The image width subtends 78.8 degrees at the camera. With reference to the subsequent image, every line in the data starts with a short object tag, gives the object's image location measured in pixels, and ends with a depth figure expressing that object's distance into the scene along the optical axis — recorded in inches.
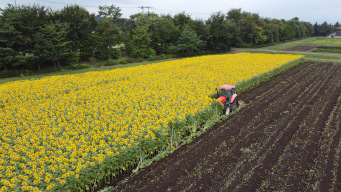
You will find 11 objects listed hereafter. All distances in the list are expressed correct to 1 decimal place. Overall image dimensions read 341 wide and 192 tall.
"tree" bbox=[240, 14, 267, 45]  2588.6
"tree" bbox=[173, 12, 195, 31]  1982.0
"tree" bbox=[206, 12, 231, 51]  2007.9
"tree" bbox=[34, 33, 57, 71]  1093.0
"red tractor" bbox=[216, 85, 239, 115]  485.1
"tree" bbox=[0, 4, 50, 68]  1023.6
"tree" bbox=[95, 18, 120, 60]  1424.3
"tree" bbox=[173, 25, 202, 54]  1753.2
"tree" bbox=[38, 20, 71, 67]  1144.3
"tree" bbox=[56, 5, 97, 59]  1311.5
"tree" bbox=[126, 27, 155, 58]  1590.8
